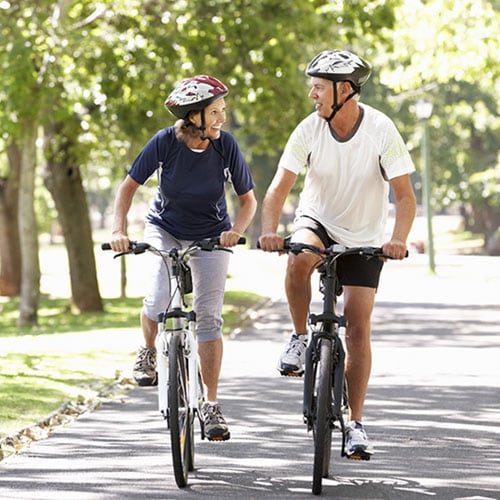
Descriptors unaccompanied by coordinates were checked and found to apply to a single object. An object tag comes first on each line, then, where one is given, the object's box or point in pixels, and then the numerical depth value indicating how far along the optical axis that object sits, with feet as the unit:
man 47.09
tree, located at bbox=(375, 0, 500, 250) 195.62
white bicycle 46.47
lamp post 230.68
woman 48.67
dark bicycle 45.42
